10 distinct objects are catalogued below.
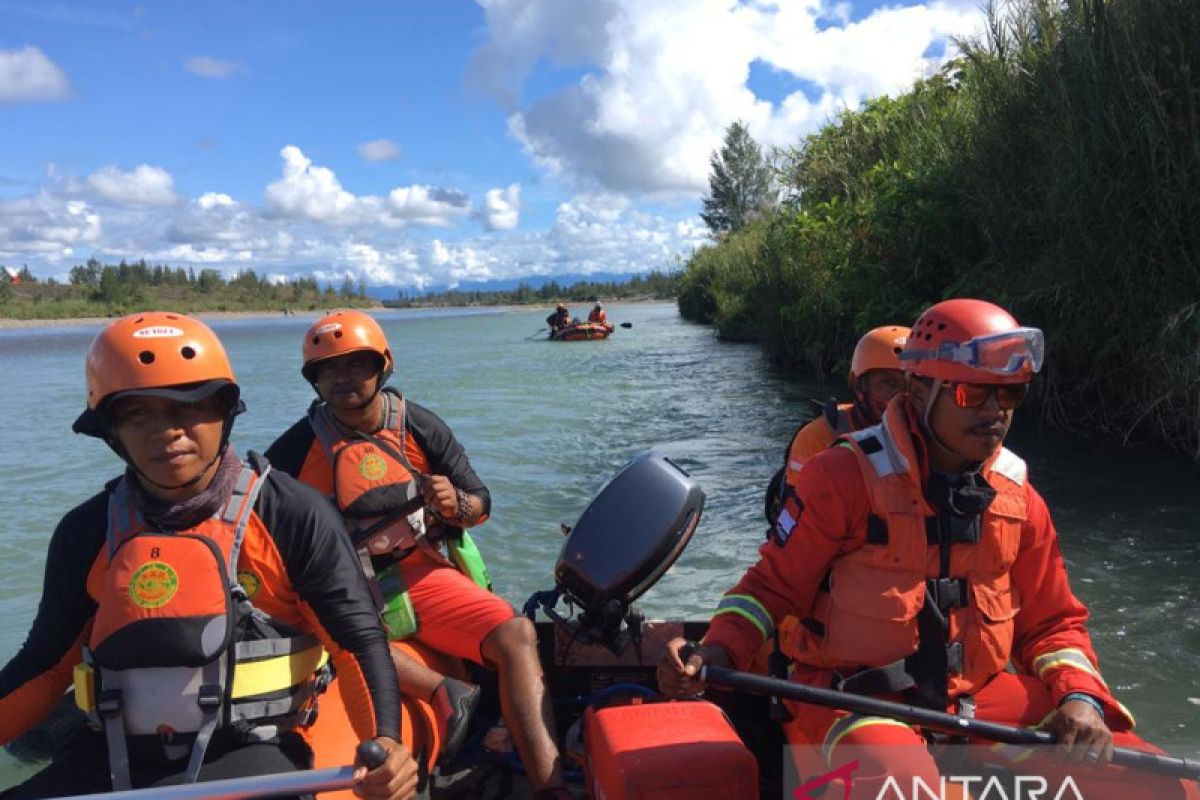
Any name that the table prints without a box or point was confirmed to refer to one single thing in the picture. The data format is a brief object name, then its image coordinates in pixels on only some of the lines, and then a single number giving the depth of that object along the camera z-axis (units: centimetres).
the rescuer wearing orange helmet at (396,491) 359
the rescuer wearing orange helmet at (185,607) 224
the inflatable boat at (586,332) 3378
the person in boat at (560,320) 3472
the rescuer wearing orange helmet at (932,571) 240
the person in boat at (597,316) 3419
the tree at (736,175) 6153
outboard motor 331
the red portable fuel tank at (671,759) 234
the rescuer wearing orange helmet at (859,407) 393
